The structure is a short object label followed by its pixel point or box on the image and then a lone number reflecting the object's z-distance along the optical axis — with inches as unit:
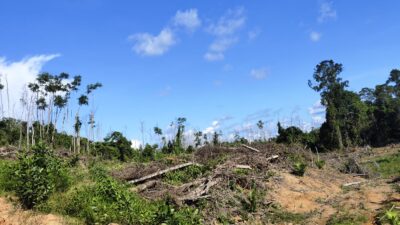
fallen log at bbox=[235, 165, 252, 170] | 540.7
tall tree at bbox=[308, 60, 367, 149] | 1619.1
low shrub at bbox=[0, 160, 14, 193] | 386.6
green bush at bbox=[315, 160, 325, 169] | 696.0
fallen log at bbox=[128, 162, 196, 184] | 483.9
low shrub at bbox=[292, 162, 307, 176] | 596.4
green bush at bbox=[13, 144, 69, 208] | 364.5
